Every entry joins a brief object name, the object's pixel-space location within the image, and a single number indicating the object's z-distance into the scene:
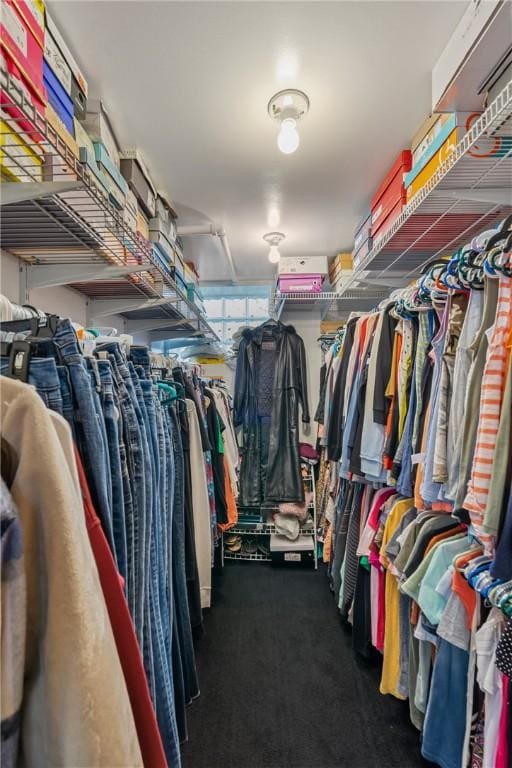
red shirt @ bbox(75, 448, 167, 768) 0.58
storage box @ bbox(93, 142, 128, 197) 1.34
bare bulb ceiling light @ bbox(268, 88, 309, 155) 1.42
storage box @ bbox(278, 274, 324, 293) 2.71
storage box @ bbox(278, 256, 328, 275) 2.74
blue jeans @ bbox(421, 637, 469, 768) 1.07
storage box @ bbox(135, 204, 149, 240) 1.75
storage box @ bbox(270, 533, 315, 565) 2.82
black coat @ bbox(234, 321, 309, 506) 2.91
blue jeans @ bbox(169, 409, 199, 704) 1.23
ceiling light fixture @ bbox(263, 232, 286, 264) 2.63
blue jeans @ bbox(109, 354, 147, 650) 0.83
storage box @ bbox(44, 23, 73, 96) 1.06
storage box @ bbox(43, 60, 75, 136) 1.05
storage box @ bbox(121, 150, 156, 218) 1.68
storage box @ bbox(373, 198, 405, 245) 1.71
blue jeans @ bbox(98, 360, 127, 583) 0.76
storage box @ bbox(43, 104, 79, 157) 0.97
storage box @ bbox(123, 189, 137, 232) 1.58
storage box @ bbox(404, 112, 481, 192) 1.25
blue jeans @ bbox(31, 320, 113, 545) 0.69
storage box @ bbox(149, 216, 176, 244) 1.96
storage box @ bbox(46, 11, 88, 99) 1.09
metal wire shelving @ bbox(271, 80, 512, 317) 1.04
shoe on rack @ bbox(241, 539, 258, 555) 2.97
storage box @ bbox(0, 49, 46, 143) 0.74
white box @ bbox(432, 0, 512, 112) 0.96
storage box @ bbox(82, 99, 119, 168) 1.39
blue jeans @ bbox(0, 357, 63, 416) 0.65
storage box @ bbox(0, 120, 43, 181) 0.85
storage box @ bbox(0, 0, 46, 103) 0.80
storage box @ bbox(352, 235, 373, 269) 2.14
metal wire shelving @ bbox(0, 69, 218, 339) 0.85
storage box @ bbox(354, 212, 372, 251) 2.16
